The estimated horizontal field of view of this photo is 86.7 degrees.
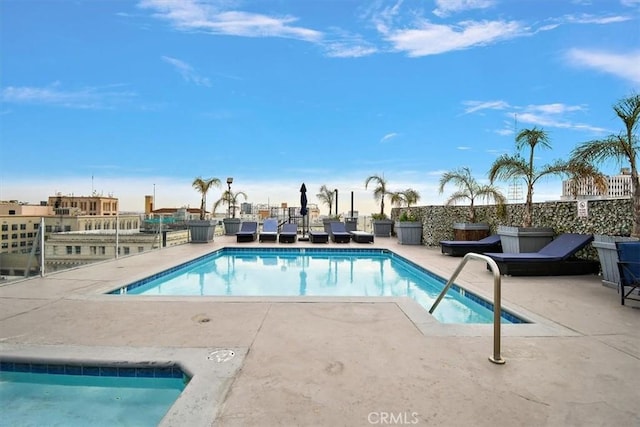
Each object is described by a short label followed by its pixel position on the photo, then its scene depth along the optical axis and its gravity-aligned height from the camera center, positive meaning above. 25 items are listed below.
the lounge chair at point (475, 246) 7.95 -0.77
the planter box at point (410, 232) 11.28 -0.63
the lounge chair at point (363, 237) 11.72 -0.87
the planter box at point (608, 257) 4.61 -0.59
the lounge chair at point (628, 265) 3.88 -0.58
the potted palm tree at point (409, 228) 11.29 -0.50
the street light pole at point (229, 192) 13.95 +0.86
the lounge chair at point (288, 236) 11.80 -0.83
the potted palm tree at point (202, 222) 11.48 -0.36
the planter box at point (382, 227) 14.27 -0.60
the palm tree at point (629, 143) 4.72 +1.04
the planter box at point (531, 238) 6.62 -0.47
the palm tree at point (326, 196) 19.25 +0.95
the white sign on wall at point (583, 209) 5.95 +0.10
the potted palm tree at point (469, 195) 9.05 +0.51
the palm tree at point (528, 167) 6.63 +0.96
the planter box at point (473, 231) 9.06 -0.46
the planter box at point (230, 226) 14.40 -0.61
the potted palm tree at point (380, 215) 14.30 -0.09
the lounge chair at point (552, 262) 5.71 -0.83
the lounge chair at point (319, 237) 11.88 -0.86
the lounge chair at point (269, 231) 12.10 -0.73
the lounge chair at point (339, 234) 12.05 -0.76
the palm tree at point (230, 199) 14.98 +0.56
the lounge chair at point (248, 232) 11.81 -0.72
